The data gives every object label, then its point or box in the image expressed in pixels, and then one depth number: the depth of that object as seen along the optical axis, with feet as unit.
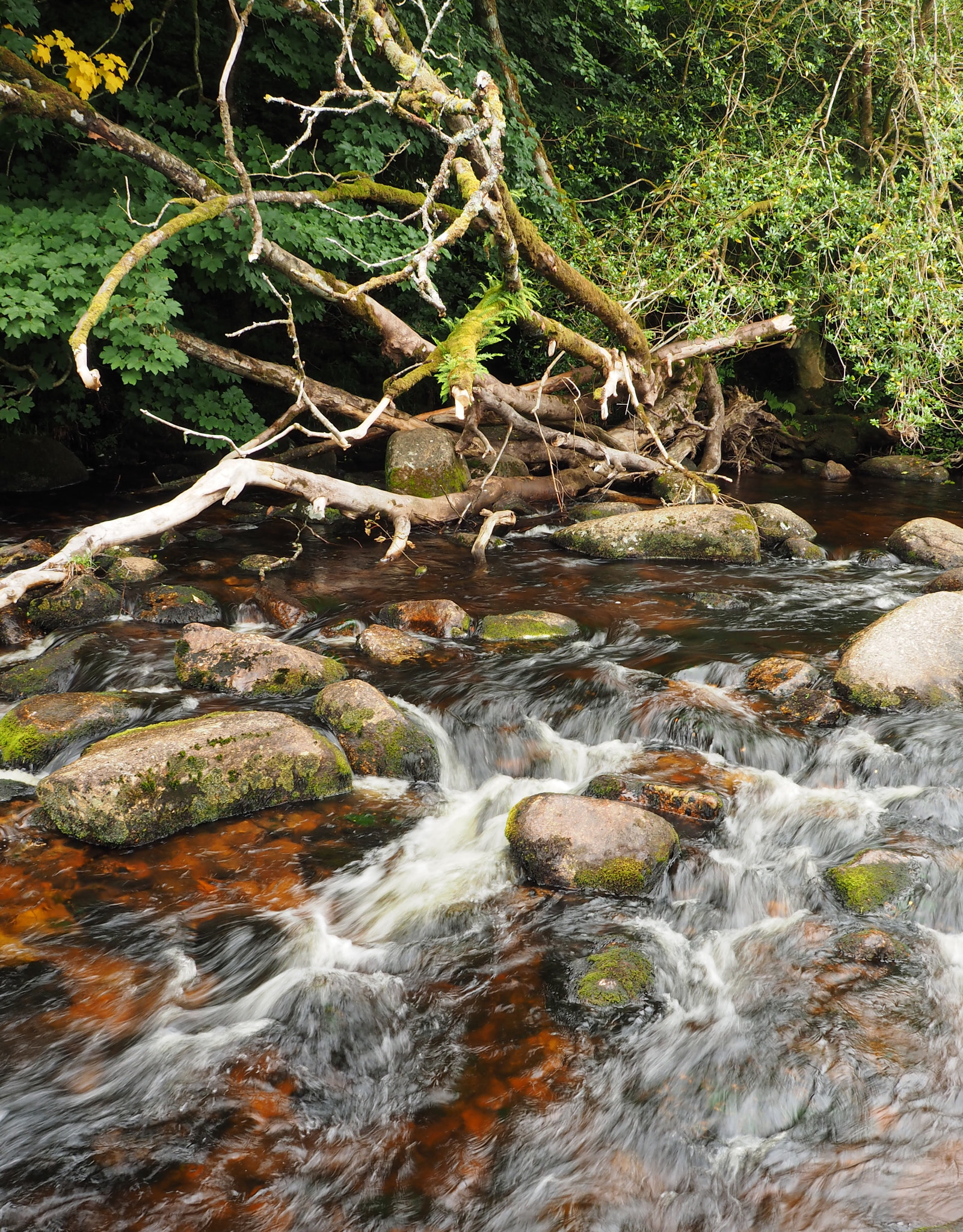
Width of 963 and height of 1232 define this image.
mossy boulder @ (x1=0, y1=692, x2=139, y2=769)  16.84
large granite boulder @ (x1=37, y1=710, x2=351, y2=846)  14.42
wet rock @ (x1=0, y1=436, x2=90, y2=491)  39.58
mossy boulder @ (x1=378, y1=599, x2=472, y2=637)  23.49
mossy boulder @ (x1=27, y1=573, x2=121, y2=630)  23.41
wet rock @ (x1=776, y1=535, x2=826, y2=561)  31.58
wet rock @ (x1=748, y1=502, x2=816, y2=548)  33.24
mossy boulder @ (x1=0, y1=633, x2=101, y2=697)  19.66
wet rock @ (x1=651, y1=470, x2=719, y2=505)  36.06
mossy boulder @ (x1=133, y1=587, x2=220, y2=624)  24.41
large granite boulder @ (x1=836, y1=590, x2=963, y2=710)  18.93
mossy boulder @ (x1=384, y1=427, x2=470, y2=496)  33.22
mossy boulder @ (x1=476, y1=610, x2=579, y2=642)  23.22
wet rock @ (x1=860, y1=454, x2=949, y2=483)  48.42
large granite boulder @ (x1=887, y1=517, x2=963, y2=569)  29.81
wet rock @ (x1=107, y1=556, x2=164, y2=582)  26.86
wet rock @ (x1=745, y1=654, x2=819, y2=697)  19.67
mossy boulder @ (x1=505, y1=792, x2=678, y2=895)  13.79
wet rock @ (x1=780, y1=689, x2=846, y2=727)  18.48
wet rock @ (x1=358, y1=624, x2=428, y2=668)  21.72
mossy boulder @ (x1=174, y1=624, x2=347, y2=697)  19.72
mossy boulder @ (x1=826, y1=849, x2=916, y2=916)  13.32
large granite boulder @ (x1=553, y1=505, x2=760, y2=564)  30.76
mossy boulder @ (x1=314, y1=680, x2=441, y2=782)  17.37
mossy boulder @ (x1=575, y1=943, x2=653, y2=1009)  11.75
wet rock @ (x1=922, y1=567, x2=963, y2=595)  26.35
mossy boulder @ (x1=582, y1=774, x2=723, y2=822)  15.56
